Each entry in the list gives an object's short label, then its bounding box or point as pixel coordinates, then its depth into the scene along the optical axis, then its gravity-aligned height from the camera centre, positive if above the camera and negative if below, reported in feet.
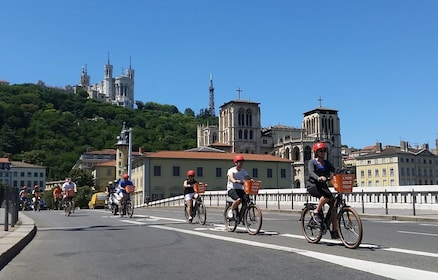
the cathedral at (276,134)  488.85 +54.94
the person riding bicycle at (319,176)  27.09 +0.41
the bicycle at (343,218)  25.64 -1.91
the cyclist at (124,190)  63.31 -0.70
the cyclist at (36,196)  95.19 -2.14
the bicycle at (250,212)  35.22 -2.15
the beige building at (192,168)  260.01 +7.85
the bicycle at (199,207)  47.16 -2.27
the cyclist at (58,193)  88.33 -1.52
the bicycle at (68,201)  72.08 -2.39
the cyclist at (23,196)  102.56 -2.33
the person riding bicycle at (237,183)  36.63 +0.07
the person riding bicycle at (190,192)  48.21 -0.78
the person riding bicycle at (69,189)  73.23 -0.58
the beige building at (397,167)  401.08 +13.82
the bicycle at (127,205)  64.13 -2.72
